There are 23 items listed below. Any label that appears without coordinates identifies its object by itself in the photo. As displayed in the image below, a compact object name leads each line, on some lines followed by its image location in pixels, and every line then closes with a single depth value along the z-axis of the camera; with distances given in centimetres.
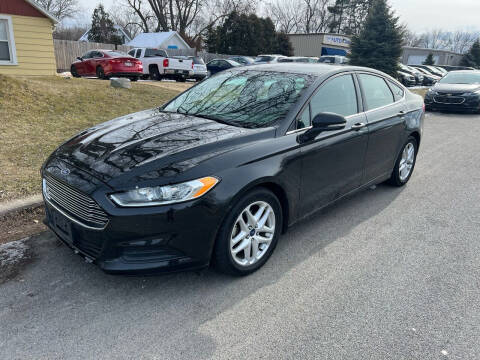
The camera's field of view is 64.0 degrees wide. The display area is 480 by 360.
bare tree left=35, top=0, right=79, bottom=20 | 5272
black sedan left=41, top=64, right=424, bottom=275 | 266
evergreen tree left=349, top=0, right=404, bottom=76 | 2020
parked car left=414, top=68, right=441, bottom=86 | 2820
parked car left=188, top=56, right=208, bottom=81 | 2064
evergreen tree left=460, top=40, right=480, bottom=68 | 4962
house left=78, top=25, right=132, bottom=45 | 4316
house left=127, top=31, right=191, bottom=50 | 3488
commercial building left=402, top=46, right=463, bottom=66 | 5734
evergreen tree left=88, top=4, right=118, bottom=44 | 4025
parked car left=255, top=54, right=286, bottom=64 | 2575
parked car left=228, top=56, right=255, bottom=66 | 2615
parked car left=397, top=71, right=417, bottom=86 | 2330
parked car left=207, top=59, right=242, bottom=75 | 2411
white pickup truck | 1992
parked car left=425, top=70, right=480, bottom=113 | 1284
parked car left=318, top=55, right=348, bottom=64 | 2566
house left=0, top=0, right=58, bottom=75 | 1337
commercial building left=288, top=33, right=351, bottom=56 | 4350
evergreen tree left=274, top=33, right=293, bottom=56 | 4050
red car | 1630
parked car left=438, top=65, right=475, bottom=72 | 3524
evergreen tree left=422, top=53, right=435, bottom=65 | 5109
